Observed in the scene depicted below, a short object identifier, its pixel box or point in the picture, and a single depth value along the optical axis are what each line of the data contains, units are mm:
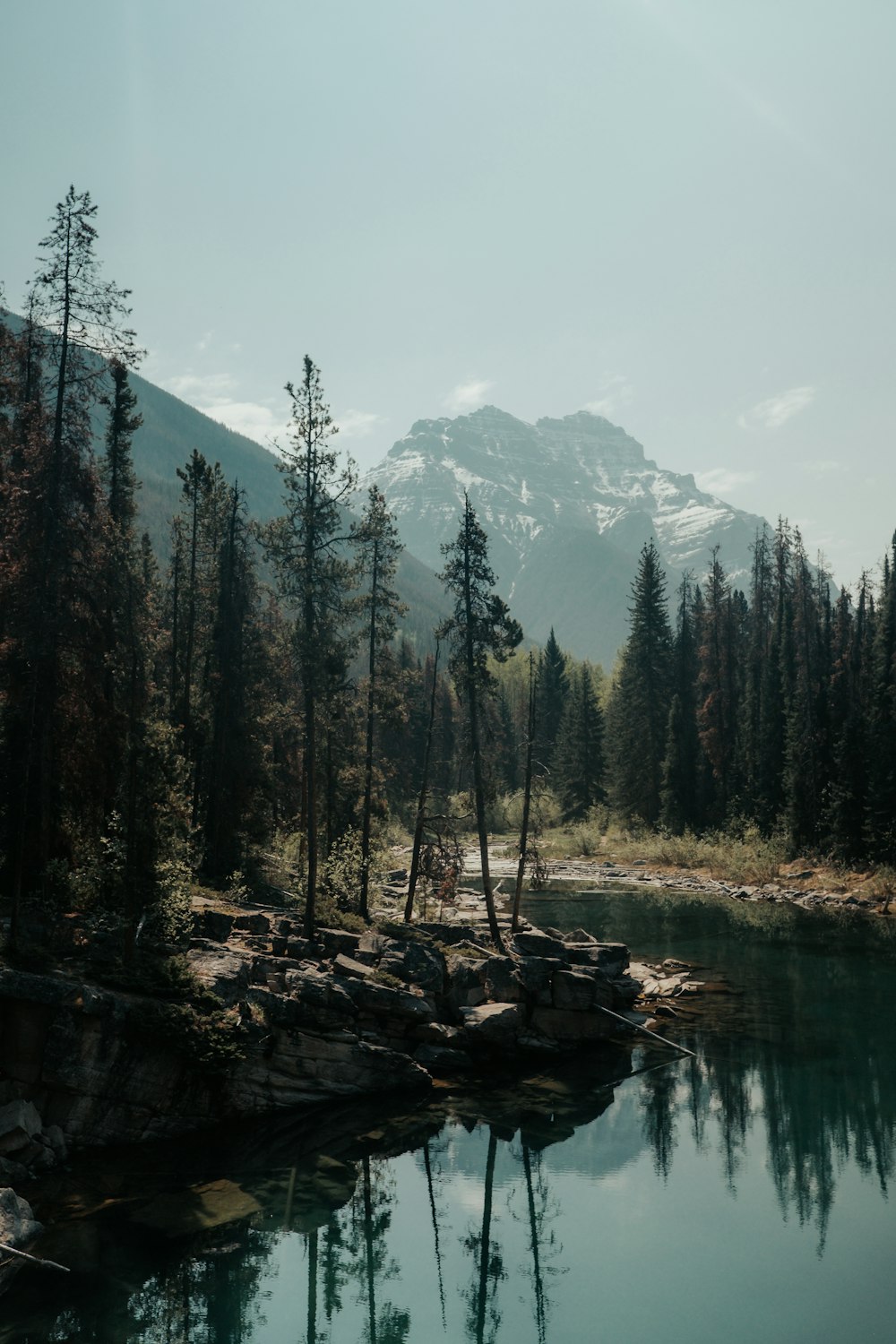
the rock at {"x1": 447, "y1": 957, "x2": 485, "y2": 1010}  27625
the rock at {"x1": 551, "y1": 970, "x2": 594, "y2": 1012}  28547
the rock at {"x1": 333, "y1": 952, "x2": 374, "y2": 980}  25375
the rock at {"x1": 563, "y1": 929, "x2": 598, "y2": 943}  34031
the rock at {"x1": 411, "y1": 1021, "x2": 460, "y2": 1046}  25781
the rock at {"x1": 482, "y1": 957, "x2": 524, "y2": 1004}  28062
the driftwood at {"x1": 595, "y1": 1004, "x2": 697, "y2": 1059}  27938
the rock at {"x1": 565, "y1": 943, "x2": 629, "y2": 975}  31375
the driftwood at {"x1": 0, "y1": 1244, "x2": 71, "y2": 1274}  15023
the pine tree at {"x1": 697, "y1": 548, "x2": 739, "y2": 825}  69375
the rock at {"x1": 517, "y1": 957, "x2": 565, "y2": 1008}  28500
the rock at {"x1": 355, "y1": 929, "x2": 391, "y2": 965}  27252
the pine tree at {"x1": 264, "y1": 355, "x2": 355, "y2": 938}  28422
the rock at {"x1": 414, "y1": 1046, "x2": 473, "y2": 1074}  25562
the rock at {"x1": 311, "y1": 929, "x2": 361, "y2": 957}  27406
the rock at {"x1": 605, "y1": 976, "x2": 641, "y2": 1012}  30406
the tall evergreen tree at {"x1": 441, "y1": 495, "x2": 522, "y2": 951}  32625
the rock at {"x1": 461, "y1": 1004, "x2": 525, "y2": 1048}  26422
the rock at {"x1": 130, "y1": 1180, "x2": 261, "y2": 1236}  17531
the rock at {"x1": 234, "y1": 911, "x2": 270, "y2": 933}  27562
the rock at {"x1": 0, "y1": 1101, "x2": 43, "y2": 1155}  18484
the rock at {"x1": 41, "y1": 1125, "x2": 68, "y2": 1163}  19202
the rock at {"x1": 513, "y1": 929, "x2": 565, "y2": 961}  31219
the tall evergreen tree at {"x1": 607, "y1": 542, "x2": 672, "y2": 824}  74750
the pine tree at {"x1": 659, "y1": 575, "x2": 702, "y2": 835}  70688
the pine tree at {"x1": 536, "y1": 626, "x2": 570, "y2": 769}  106375
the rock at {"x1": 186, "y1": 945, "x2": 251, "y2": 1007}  22281
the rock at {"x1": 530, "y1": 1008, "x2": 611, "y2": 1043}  28188
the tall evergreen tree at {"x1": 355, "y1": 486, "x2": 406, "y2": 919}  32938
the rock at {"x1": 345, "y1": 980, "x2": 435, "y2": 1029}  24750
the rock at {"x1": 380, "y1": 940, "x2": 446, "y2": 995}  26953
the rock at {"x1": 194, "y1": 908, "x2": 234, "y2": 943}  25844
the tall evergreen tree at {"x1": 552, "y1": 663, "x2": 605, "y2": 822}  84375
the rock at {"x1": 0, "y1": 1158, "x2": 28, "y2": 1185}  18000
